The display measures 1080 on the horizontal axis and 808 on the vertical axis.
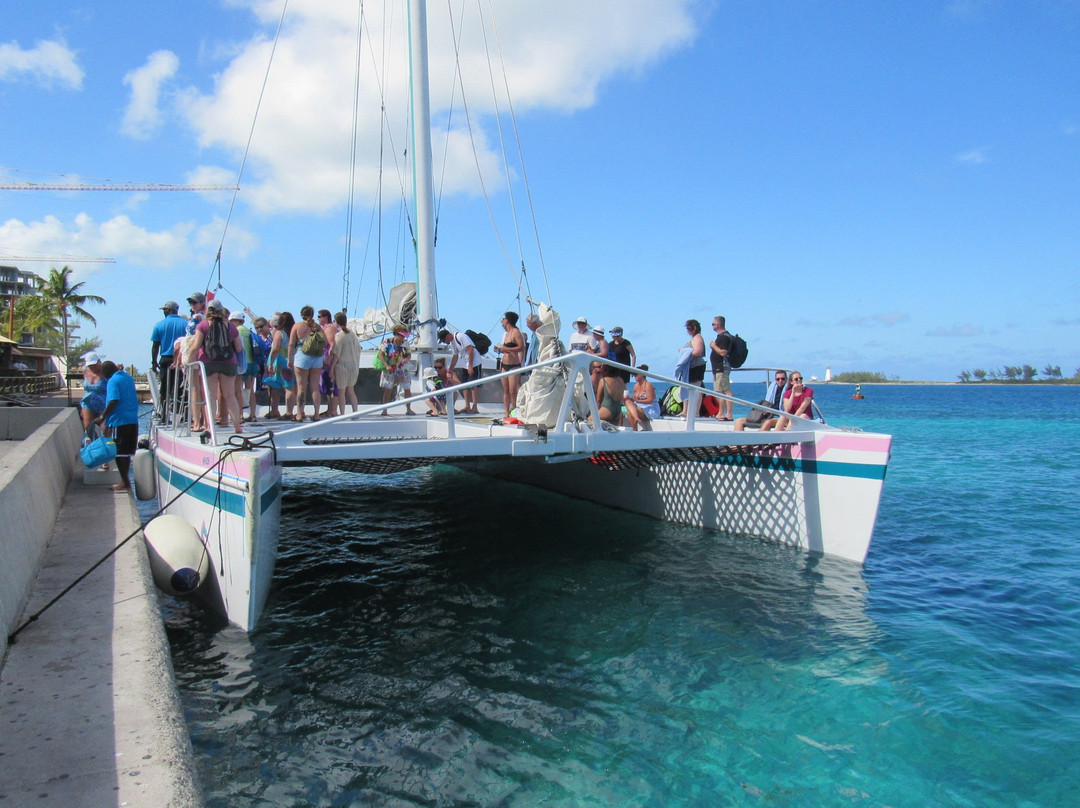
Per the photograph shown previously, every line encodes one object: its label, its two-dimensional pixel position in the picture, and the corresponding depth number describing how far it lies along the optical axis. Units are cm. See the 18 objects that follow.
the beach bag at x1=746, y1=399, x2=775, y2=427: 977
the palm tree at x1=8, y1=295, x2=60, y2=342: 5172
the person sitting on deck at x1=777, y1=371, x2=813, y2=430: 947
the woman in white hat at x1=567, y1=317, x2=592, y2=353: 936
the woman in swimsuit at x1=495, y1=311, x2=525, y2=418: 1013
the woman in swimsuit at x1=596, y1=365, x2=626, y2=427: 885
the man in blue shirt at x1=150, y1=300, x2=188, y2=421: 959
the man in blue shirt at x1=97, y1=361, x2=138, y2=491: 1000
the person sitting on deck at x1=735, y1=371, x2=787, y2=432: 993
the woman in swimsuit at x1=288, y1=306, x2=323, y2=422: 920
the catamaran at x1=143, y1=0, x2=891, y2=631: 636
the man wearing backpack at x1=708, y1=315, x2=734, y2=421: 980
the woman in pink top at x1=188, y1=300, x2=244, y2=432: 733
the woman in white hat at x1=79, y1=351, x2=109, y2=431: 1128
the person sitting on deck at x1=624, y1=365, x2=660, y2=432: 1098
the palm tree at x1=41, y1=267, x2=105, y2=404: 5638
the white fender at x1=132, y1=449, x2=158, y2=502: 1027
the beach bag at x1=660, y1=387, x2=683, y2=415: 1177
